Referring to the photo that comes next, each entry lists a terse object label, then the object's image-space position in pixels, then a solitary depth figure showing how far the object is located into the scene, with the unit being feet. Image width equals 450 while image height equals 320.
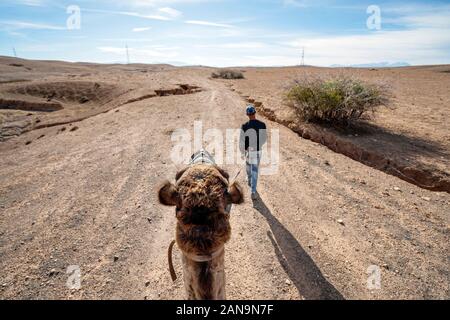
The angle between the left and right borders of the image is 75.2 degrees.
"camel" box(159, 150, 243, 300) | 6.23
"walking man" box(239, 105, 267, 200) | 20.67
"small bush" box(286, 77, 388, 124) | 38.19
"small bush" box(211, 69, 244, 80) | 145.15
